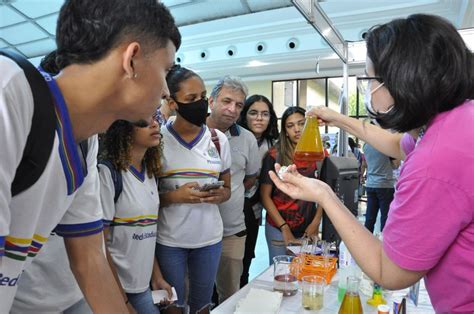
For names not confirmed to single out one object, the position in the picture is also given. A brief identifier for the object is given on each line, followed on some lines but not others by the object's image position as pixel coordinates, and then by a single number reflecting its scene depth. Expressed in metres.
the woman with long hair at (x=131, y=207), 1.41
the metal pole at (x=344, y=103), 2.48
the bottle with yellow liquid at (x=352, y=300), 1.04
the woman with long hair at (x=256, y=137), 2.49
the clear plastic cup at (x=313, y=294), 1.18
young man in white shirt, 0.53
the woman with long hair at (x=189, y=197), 1.69
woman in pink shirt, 0.75
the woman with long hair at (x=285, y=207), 2.17
